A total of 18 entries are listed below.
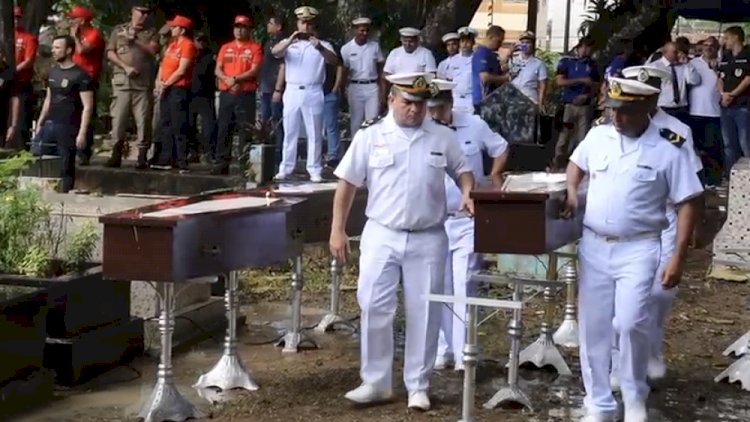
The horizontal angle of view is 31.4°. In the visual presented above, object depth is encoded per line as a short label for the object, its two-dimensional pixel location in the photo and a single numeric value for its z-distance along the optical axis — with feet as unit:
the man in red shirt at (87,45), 51.90
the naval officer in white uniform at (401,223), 25.16
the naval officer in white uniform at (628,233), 23.38
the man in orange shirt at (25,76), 53.62
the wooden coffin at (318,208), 29.17
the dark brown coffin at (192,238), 22.50
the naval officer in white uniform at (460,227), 27.89
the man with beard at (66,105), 47.06
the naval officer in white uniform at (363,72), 52.13
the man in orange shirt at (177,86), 52.85
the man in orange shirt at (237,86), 51.85
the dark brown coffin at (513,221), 22.67
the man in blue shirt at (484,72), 58.23
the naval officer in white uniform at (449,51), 58.13
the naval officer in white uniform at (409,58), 52.21
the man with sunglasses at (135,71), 53.36
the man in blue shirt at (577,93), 60.44
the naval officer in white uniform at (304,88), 47.32
